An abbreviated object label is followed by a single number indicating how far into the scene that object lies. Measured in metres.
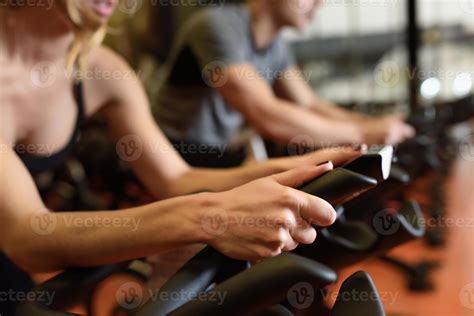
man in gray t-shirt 1.55
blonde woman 0.54
